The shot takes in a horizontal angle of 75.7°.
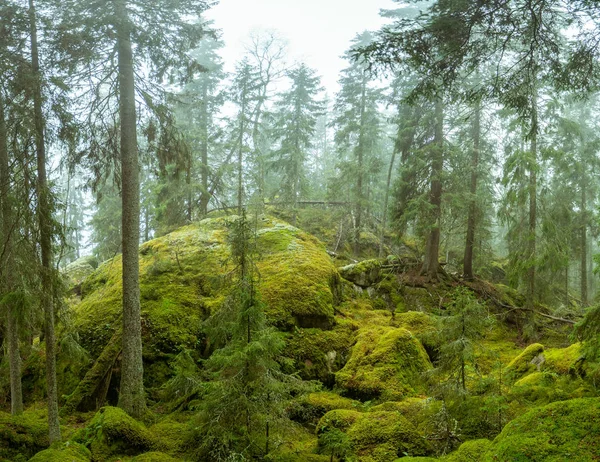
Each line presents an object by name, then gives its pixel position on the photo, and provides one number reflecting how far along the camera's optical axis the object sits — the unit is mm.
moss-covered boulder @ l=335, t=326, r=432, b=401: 8133
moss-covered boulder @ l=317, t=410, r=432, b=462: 5586
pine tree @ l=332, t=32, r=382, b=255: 21828
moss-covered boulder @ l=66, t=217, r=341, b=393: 9797
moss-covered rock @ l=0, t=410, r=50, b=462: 6707
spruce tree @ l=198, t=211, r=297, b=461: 5164
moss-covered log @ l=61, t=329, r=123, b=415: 8820
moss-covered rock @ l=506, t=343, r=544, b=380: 7723
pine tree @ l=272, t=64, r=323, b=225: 23609
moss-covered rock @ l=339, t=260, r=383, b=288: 14703
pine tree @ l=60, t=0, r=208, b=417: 7972
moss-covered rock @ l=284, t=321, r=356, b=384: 8984
